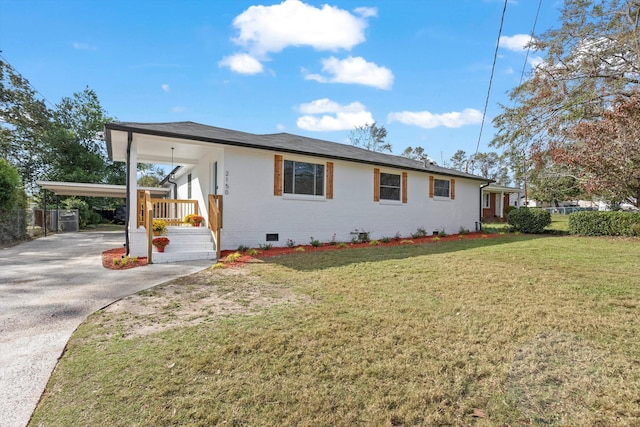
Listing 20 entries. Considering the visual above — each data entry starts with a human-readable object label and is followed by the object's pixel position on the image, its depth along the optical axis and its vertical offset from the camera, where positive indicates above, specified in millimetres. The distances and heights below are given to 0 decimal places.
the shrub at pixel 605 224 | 11820 -233
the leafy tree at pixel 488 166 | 59606 +10265
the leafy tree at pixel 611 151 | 10039 +2280
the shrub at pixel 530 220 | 14250 -112
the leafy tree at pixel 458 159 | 61350 +11484
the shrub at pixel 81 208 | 20916 +607
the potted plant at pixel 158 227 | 8102 -259
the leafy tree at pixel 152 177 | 38241 +5329
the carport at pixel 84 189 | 14492 +1411
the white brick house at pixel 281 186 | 8633 +1120
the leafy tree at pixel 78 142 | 23516 +5811
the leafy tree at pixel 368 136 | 35688 +9307
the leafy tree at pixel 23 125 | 23516 +7042
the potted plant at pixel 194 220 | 10266 -98
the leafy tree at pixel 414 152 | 55572 +11579
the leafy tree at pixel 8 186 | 11752 +1164
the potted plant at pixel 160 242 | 7695 -622
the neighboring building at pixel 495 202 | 24109 +1219
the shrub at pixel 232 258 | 7680 -1006
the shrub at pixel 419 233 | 13400 -675
